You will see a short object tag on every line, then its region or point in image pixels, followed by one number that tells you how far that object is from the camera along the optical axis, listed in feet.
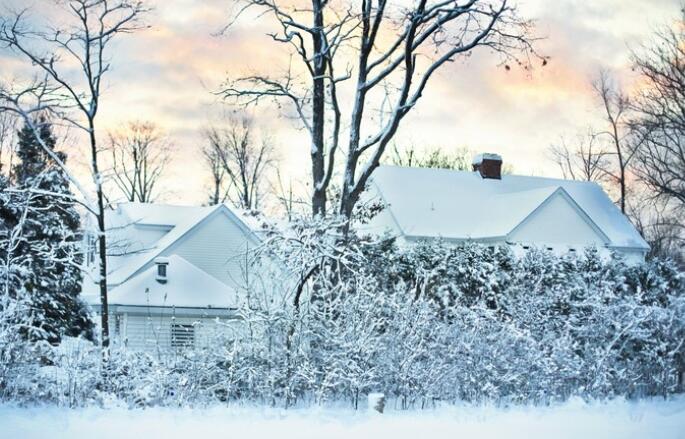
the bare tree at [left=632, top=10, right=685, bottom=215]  88.28
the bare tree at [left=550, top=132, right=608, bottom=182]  132.26
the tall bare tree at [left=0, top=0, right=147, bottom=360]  63.36
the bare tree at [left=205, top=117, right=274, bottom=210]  137.18
